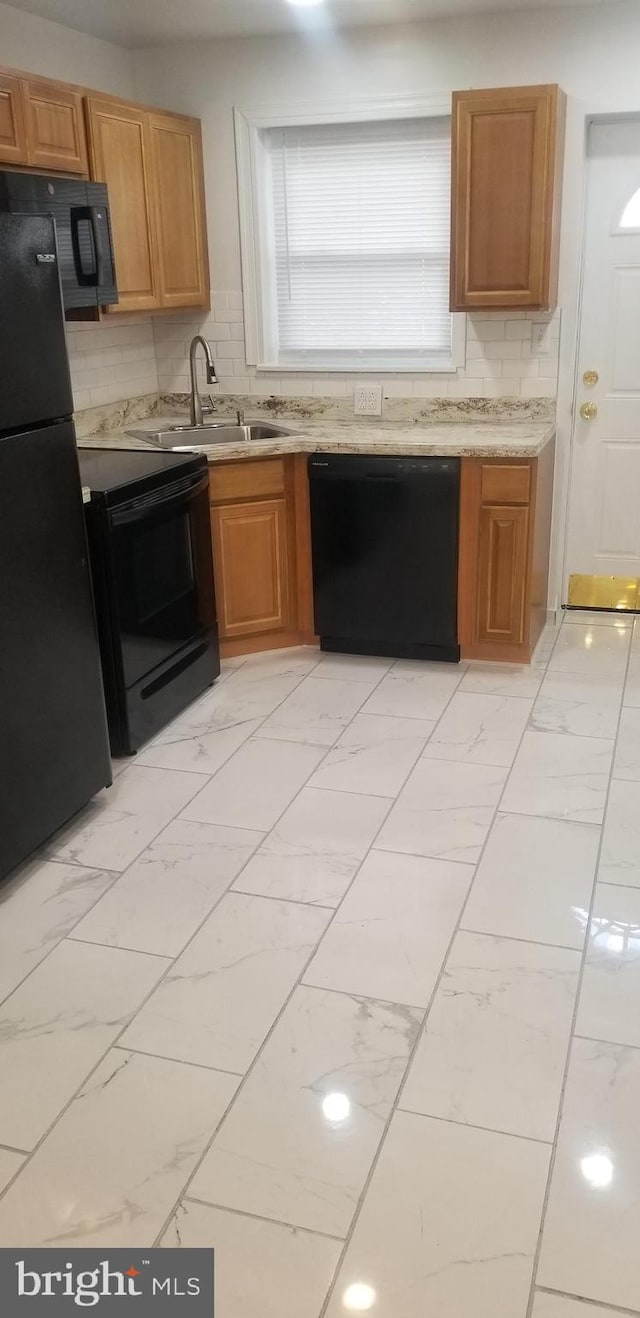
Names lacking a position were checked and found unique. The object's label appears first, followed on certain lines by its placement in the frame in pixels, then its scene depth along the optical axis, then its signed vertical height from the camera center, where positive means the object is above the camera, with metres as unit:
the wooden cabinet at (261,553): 4.12 -1.01
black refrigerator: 2.49 -0.66
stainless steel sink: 4.41 -0.58
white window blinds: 4.31 +0.18
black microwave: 3.29 +0.20
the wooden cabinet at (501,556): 3.91 -0.99
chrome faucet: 4.23 -0.35
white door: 4.15 -0.36
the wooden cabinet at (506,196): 3.74 +0.31
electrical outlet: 4.52 -0.46
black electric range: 3.26 -0.92
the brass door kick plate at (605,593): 4.70 -1.34
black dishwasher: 4.00 -1.00
